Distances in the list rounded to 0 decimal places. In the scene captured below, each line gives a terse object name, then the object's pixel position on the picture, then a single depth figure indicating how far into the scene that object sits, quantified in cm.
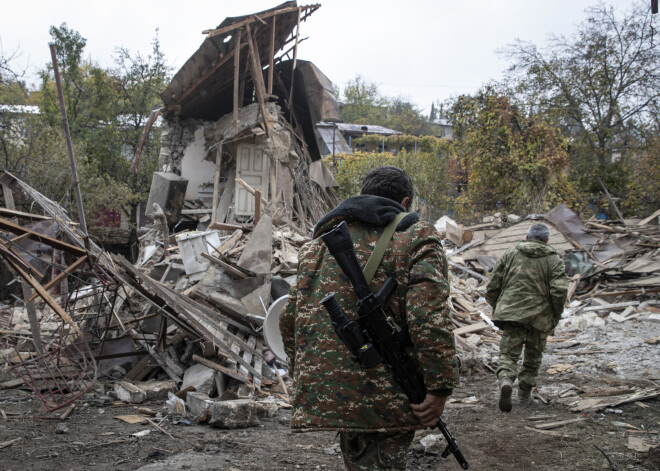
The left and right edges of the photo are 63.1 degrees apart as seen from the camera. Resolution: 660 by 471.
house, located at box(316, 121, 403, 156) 4141
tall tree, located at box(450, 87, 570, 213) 1805
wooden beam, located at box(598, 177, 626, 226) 1483
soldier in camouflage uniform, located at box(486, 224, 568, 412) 541
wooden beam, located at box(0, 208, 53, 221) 526
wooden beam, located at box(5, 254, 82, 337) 482
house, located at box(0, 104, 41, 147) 1451
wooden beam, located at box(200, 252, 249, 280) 816
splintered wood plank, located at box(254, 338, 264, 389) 657
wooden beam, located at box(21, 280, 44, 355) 542
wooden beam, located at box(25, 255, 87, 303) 506
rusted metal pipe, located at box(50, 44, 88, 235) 645
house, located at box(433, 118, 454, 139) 5406
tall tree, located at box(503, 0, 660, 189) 2044
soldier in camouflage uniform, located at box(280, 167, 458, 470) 214
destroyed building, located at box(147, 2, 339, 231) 1389
